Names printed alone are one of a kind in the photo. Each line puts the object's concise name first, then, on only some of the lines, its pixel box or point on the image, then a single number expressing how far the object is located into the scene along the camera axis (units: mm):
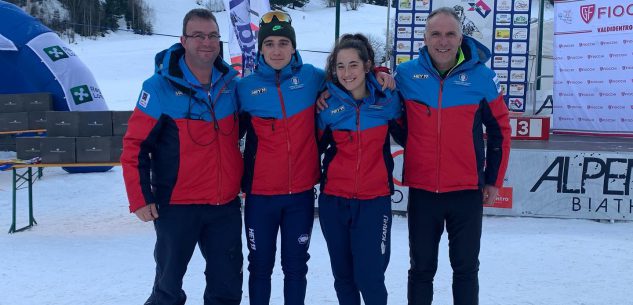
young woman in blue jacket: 2848
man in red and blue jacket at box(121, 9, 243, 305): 2863
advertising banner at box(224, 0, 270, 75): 7576
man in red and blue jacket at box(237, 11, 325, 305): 2893
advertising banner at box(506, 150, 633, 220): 5891
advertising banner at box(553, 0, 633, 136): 8065
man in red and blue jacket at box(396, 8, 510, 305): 2900
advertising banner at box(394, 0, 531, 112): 8445
